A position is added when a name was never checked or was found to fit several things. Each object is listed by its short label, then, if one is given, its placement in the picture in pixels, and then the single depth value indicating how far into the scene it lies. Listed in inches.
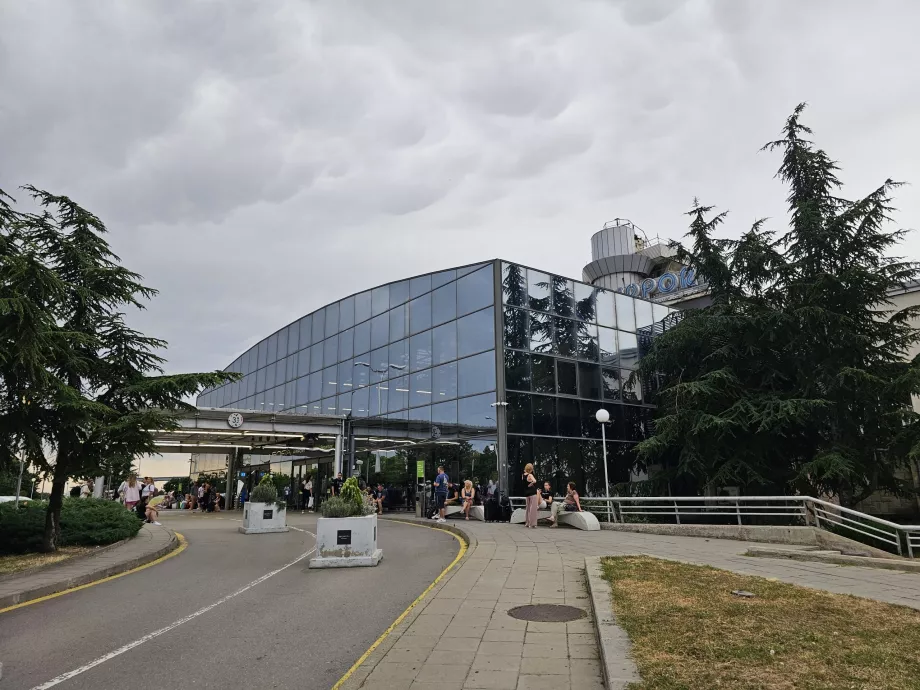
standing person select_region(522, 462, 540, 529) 641.6
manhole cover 253.3
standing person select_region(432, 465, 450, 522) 845.8
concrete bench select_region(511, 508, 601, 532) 657.0
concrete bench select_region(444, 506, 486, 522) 815.8
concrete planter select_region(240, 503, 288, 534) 698.8
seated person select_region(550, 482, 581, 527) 684.1
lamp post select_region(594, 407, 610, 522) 736.3
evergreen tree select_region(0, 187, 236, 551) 425.7
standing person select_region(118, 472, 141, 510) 762.8
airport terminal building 960.3
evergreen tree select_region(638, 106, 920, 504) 797.9
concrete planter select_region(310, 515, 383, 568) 420.2
